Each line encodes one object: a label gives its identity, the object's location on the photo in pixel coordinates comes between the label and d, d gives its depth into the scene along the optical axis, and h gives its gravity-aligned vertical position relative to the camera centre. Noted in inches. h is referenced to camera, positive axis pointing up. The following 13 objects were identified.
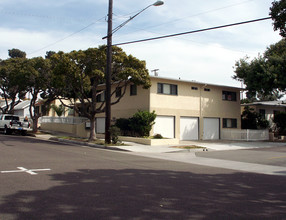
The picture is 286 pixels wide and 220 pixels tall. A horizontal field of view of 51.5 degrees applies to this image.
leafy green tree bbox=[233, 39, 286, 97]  1007.7 +177.0
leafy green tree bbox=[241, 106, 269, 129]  1236.5 +16.3
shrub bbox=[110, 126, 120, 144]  788.0 -26.4
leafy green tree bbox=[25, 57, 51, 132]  1067.3 +183.2
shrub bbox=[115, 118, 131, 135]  976.1 -4.5
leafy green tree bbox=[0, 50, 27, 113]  1088.0 +181.4
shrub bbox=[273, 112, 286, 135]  1245.1 +13.0
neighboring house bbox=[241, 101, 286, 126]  1298.0 +78.9
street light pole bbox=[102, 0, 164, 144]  800.3 +142.2
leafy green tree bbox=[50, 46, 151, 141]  825.5 +156.2
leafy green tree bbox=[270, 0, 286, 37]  395.2 +148.4
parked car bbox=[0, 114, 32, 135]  1131.9 -5.4
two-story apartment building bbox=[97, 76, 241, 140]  984.3 +61.3
